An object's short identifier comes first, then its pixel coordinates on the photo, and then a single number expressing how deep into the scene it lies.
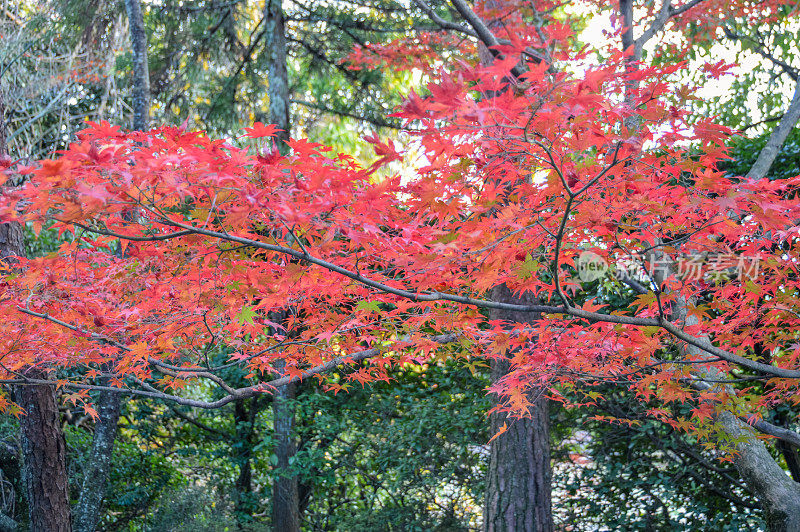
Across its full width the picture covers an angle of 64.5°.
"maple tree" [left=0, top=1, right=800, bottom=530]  1.98
